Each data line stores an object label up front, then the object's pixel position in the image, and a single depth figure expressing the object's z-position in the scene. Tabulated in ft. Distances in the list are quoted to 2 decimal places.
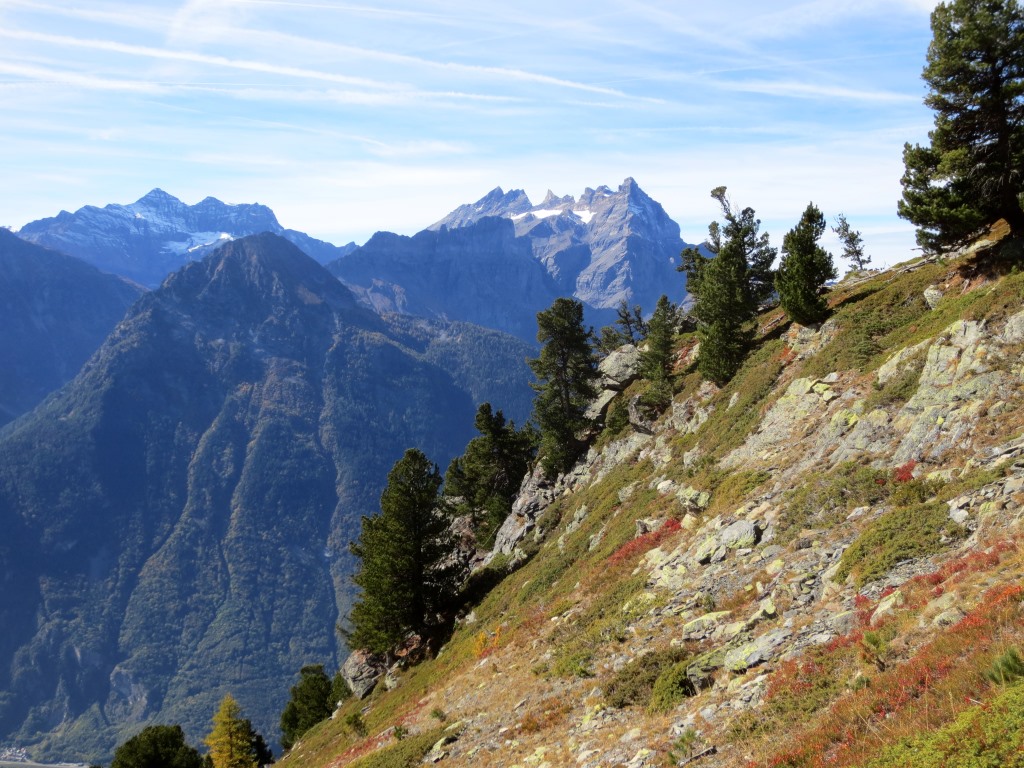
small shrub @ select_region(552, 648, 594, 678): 65.87
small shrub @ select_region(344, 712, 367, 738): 116.88
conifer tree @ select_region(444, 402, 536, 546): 213.05
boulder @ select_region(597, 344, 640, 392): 225.35
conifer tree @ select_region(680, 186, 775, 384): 147.84
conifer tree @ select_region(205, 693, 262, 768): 191.21
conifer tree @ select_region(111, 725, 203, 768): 192.65
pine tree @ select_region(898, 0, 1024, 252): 86.07
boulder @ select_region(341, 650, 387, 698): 158.10
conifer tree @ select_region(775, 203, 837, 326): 125.80
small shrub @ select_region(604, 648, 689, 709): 54.75
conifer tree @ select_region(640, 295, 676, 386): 180.55
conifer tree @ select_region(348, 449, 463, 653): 144.97
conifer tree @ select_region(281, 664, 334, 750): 227.81
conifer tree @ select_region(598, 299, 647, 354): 282.97
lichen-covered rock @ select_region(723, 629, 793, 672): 48.39
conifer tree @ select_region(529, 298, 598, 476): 196.95
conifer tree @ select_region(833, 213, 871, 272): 312.09
